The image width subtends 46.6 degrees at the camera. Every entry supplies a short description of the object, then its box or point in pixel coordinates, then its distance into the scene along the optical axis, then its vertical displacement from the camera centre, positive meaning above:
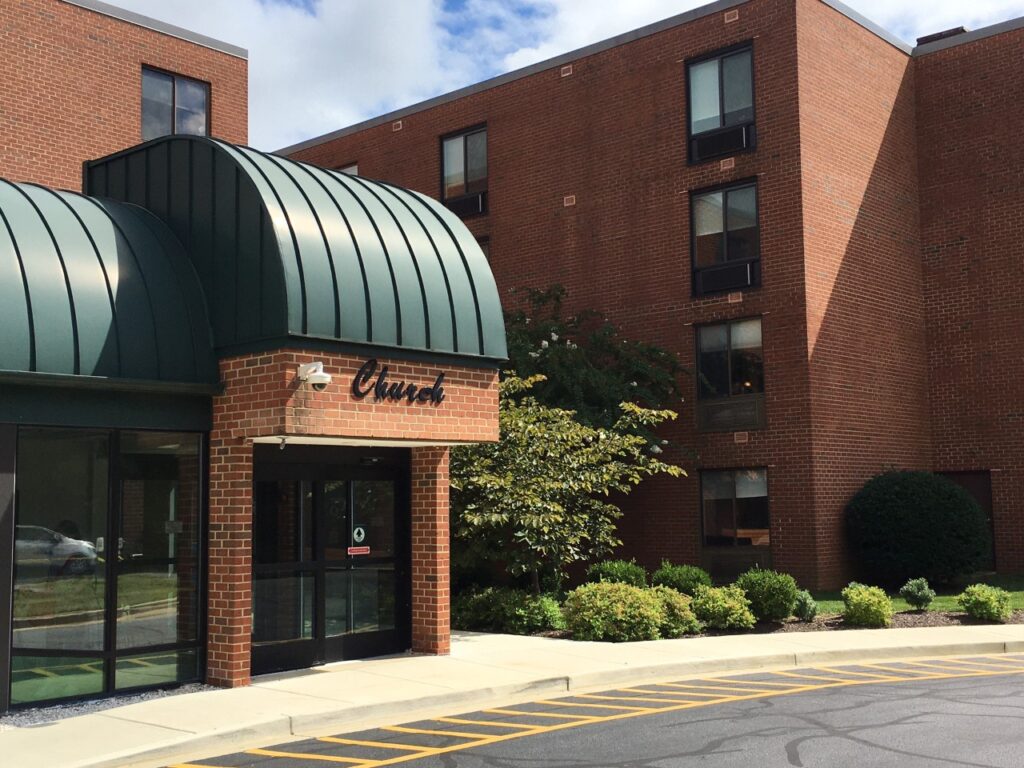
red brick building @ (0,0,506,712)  11.53 +1.06
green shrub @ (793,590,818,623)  17.95 -1.51
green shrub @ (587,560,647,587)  19.67 -1.06
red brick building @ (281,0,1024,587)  23.70 +5.62
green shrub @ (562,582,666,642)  16.34 -1.46
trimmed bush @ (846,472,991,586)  22.44 -0.50
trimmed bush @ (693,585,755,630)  17.34 -1.48
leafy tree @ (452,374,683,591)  17.55 +0.33
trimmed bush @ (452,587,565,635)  17.25 -1.48
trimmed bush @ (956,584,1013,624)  17.89 -1.51
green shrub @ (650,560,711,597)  19.47 -1.15
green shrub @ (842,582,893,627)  17.55 -1.51
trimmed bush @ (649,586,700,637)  16.84 -1.55
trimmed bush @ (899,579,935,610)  18.80 -1.42
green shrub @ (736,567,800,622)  17.86 -1.33
